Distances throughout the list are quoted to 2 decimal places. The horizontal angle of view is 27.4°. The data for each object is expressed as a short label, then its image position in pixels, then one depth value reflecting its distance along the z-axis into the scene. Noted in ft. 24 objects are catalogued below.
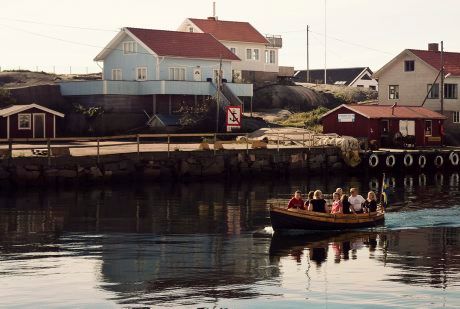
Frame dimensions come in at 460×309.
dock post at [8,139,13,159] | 190.90
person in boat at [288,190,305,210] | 131.64
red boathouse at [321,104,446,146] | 261.65
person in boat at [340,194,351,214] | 134.10
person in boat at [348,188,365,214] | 137.49
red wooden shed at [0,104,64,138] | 237.04
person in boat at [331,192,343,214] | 134.00
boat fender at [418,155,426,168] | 248.73
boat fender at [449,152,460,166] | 253.85
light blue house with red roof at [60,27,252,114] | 269.44
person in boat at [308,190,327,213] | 131.85
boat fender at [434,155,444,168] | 251.39
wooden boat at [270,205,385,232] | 129.08
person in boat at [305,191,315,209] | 134.98
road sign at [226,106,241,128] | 243.19
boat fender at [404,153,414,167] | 245.65
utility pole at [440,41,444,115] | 288.06
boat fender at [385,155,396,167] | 242.78
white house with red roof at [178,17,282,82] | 338.54
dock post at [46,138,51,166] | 193.88
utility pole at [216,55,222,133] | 252.83
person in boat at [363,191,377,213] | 139.95
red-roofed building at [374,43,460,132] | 302.17
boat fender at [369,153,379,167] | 240.94
